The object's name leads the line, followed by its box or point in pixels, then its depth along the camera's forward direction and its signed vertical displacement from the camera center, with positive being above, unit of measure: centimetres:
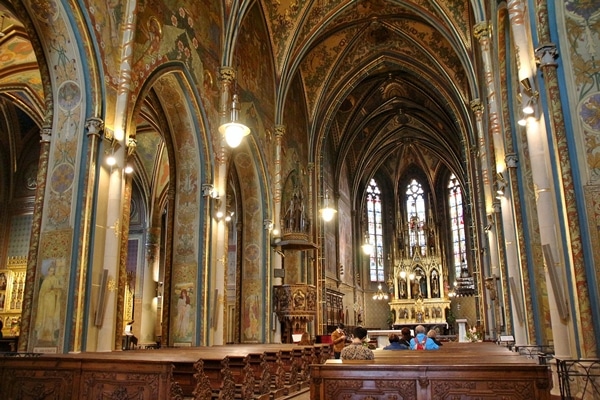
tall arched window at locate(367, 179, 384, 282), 3468 +621
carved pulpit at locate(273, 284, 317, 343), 1700 +54
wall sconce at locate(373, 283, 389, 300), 3189 +166
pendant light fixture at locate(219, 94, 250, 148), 962 +362
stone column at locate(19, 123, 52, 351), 856 +150
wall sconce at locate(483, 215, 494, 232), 1496 +286
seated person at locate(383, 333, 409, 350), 957 -41
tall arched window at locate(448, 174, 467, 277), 3322 +631
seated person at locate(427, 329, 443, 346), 1098 -28
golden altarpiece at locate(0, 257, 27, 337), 1898 +140
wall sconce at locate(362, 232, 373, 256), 3125 +486
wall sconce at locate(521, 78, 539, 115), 692 +306
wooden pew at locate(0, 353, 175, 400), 569 -59
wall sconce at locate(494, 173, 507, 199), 1113 +294
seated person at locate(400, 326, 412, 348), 1142 -33
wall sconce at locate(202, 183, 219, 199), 1329 +343
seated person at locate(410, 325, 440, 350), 1049 -42
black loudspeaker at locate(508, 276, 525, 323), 1029 +45
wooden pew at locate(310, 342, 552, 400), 523 -62
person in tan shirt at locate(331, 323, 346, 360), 1274 -43
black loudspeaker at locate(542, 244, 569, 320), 611 +39
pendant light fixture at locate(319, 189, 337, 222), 1712 +364
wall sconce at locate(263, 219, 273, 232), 1731 +331
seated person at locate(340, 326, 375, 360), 638 -37
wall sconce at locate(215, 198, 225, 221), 1353 +295
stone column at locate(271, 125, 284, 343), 1716 +381
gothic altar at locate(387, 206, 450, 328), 3041 +249
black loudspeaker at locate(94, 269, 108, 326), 876 +41
